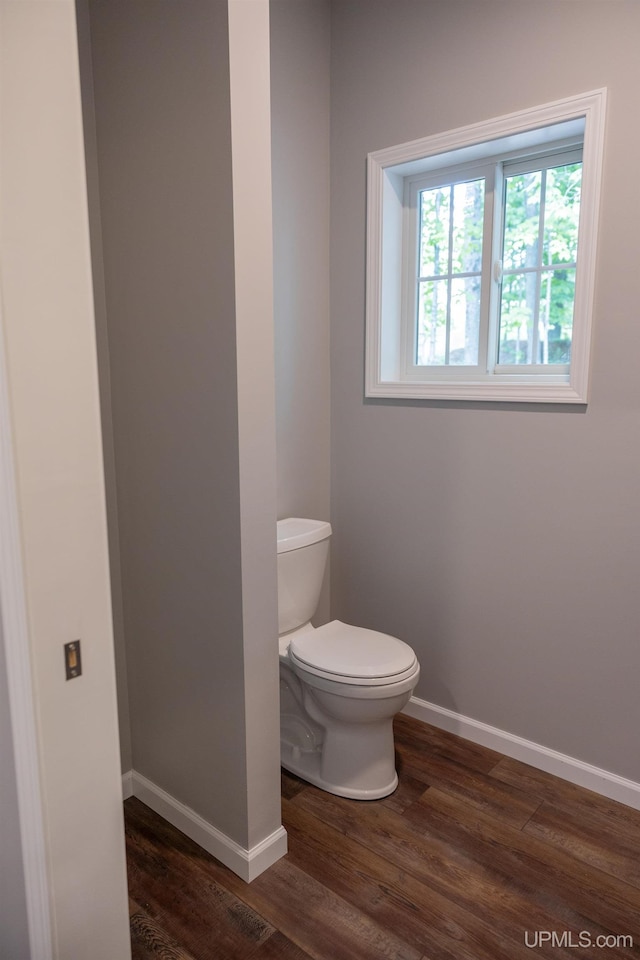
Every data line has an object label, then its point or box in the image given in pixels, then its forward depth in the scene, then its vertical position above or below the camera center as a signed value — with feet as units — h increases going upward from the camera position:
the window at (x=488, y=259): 6.84 +1.38
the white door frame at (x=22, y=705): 3.01 -1.58
